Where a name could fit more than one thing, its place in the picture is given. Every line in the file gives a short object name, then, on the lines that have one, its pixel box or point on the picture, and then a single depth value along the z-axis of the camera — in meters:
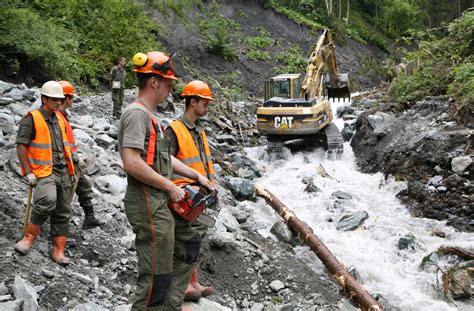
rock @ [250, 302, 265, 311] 4.72
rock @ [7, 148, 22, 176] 5.40
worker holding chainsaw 2.88
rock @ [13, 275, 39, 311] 3.31
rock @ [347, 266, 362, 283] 5.97
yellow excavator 11.73
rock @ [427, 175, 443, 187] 8.17
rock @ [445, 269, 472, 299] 5.48
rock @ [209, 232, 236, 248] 5.44
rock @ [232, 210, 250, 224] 7.06
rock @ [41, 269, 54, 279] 3.85
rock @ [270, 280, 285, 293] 5.11
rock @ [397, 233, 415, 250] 6.84
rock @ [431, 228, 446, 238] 7.06
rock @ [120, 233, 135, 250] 4.94
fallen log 5.11
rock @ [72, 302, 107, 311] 3.52
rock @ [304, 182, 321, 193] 9.48
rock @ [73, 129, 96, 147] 7.14
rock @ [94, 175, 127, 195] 6.09
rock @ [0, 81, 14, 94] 8.12
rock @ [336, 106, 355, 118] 16.25
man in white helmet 4.09
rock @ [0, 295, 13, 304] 3.31
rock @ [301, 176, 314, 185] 10.11
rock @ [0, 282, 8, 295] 3.41
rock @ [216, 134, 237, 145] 12.61
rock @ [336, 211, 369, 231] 7.65
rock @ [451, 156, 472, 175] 7.93
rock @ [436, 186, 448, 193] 7.92
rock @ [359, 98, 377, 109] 15.71
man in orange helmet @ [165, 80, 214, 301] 3.87
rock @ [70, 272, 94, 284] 4.04
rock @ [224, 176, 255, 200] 8.64
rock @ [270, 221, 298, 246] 6.80
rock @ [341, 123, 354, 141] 13.52
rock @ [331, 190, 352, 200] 8.99
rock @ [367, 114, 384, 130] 11.89
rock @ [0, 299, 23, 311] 3.19
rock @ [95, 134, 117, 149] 7.72
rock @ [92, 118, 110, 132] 8.53
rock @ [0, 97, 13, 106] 7.37
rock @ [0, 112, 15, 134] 6.37
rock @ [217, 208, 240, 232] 6.33
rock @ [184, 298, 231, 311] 4.07
